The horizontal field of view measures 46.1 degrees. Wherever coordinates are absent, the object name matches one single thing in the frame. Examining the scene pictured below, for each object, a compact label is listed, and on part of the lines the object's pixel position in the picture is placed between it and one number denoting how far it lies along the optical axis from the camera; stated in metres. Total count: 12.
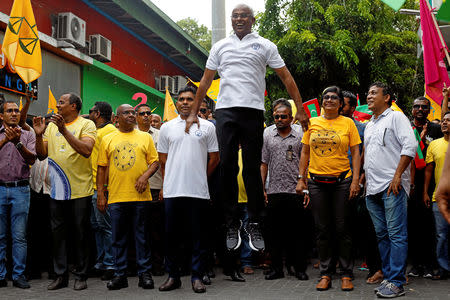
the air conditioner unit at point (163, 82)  20.31
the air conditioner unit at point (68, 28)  13.27
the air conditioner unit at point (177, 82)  21.03
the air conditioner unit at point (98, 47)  14.70
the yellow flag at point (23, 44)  7.28
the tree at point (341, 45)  18.64
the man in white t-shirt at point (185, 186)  6.21
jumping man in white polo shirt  4.95
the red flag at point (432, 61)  7.76
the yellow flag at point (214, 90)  10.61
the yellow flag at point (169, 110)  11.15
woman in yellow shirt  6.25
